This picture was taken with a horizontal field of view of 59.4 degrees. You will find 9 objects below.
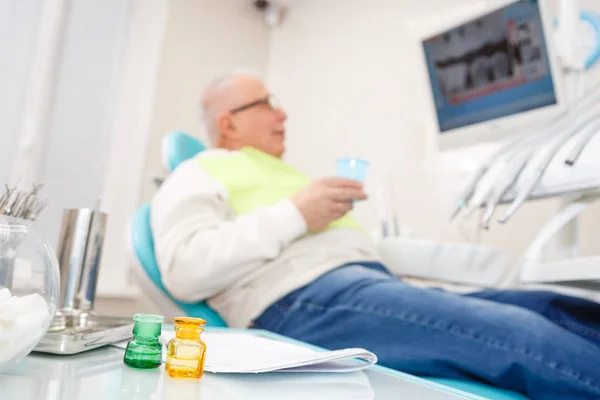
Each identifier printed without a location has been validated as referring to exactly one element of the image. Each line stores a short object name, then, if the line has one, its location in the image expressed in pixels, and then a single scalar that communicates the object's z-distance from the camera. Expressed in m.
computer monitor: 1.37
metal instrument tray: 0.56
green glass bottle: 0.51
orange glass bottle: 0.49
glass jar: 0.42
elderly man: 0.71
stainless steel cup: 0.70
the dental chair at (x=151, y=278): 1.11
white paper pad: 0.53
